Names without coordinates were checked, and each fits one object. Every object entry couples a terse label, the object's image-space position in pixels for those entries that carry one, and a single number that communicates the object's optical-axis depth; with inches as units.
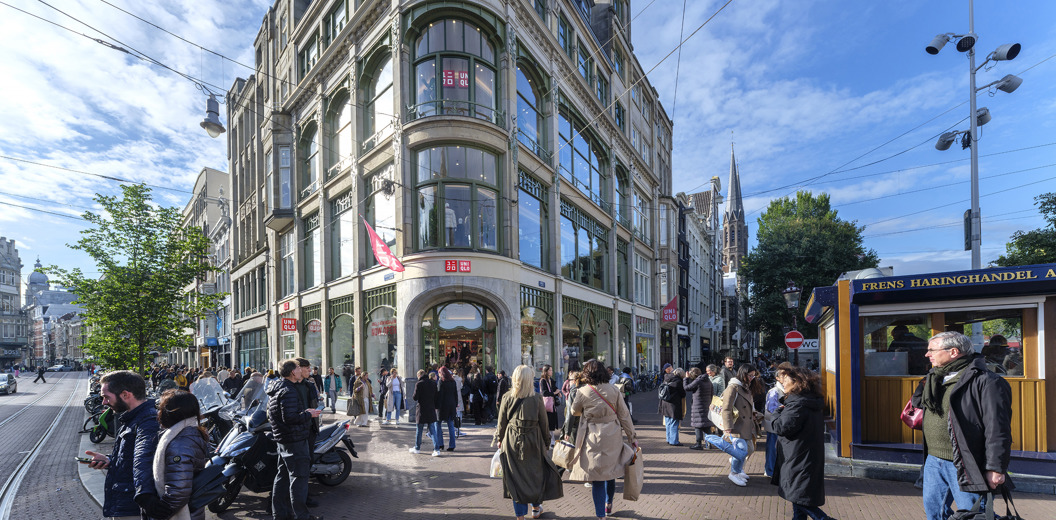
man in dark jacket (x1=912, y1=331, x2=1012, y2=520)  132.0
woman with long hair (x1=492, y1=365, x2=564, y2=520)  205.5
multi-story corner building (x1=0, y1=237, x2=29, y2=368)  3725.4
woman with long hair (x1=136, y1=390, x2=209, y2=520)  128.0
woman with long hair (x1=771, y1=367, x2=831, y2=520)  179.6
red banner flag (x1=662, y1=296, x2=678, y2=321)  1159.0
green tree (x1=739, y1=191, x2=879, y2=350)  1273.4
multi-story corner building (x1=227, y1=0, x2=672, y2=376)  657.6
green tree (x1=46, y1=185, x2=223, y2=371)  691.4
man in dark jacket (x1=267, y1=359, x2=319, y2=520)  218.4
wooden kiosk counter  267.0
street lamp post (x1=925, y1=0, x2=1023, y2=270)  539.3
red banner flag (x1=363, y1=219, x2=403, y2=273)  600.7
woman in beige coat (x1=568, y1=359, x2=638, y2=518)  208.2
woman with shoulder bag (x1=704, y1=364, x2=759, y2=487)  281.6
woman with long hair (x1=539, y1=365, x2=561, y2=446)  400.8
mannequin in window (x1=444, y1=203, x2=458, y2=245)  654.5
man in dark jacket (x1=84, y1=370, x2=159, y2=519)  131.0
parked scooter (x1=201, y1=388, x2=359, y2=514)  242.1
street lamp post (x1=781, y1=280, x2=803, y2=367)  711.1
